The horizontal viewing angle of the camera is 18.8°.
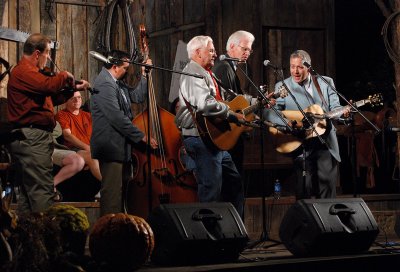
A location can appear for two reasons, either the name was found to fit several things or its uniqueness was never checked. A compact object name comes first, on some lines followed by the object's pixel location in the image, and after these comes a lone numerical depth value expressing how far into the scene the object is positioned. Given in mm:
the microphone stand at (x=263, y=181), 10370
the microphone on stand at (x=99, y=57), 9472
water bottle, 14297
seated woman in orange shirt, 13009
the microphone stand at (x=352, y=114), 11051
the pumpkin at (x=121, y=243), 8462
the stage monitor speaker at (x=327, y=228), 9734
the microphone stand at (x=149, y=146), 10023
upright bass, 11318
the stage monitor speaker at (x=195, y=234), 8909
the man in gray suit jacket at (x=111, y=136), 10967
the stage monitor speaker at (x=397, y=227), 11151
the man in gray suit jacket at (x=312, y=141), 11447
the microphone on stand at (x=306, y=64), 11321
